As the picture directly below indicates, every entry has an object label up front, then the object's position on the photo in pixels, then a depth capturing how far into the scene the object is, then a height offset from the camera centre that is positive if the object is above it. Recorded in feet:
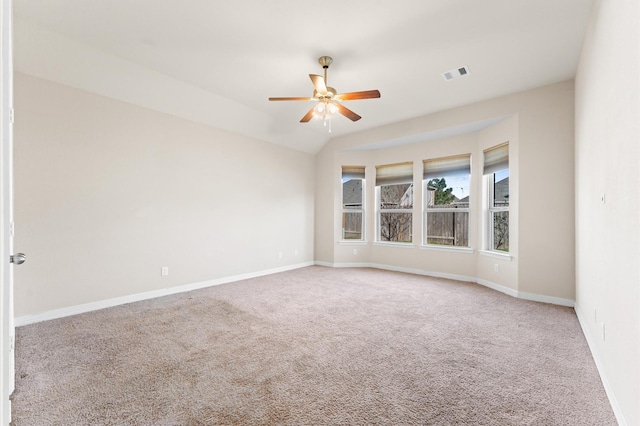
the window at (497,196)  15.02 +0.92
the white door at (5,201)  3.89 +0.18
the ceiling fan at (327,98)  10.13 +4.24
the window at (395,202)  19.98 +0.78
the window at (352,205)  21.50 +0.58
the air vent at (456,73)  11.61 +5.79
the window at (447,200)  17.49 +0.78
